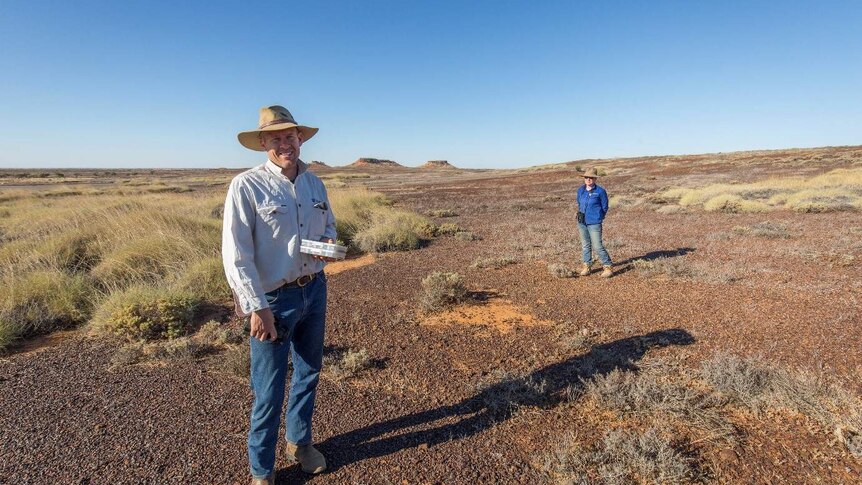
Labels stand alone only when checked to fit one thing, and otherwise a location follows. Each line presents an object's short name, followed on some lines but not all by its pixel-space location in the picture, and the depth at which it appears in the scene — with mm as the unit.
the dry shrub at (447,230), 11328
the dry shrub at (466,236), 10639
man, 2041
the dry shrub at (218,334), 4488
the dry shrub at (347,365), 3814
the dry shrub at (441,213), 15840
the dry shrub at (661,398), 2930
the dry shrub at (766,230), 9133
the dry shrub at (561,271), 6939
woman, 6871
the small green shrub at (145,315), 4668
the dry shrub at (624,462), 2445
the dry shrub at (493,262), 7676
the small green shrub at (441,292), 5512
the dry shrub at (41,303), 4742
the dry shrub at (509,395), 3229
